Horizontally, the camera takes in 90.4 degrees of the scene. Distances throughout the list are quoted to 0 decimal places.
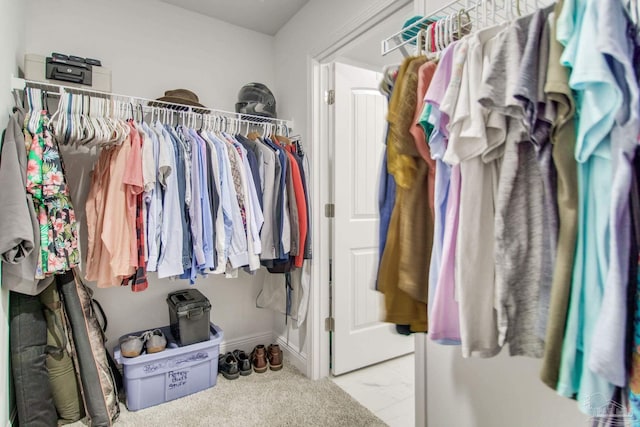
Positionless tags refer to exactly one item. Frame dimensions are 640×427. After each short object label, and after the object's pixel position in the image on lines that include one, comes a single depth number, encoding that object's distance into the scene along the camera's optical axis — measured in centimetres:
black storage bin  201
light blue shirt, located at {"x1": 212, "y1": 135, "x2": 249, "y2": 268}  187
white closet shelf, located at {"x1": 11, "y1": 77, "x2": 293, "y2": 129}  161
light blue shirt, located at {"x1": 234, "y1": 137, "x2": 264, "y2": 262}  194
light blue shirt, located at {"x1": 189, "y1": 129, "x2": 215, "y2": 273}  179
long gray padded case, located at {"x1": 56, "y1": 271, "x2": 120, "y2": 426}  169
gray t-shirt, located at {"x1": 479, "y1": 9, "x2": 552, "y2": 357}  64
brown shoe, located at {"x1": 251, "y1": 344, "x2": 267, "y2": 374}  229
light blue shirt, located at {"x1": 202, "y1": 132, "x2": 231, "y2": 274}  182
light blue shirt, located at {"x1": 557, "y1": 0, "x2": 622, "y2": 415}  53
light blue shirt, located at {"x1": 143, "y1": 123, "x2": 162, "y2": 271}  167
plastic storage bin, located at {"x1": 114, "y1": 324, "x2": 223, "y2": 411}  186
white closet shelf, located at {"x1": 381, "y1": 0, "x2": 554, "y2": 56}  81
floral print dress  145
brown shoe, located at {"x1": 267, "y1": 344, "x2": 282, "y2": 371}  234
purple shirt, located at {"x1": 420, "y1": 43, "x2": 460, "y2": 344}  75
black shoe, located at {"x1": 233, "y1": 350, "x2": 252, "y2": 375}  225
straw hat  202
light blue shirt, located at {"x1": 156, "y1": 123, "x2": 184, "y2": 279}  170
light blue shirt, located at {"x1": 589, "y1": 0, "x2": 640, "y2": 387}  50
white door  224
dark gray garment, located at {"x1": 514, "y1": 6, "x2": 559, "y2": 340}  61
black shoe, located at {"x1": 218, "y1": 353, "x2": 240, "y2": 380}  221
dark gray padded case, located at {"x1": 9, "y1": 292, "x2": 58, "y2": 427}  152
